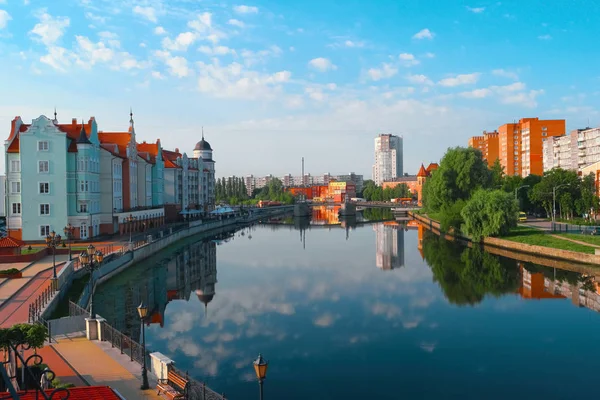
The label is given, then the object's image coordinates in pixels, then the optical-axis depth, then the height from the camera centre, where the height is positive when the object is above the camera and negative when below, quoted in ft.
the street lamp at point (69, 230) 102.64 -6.40
